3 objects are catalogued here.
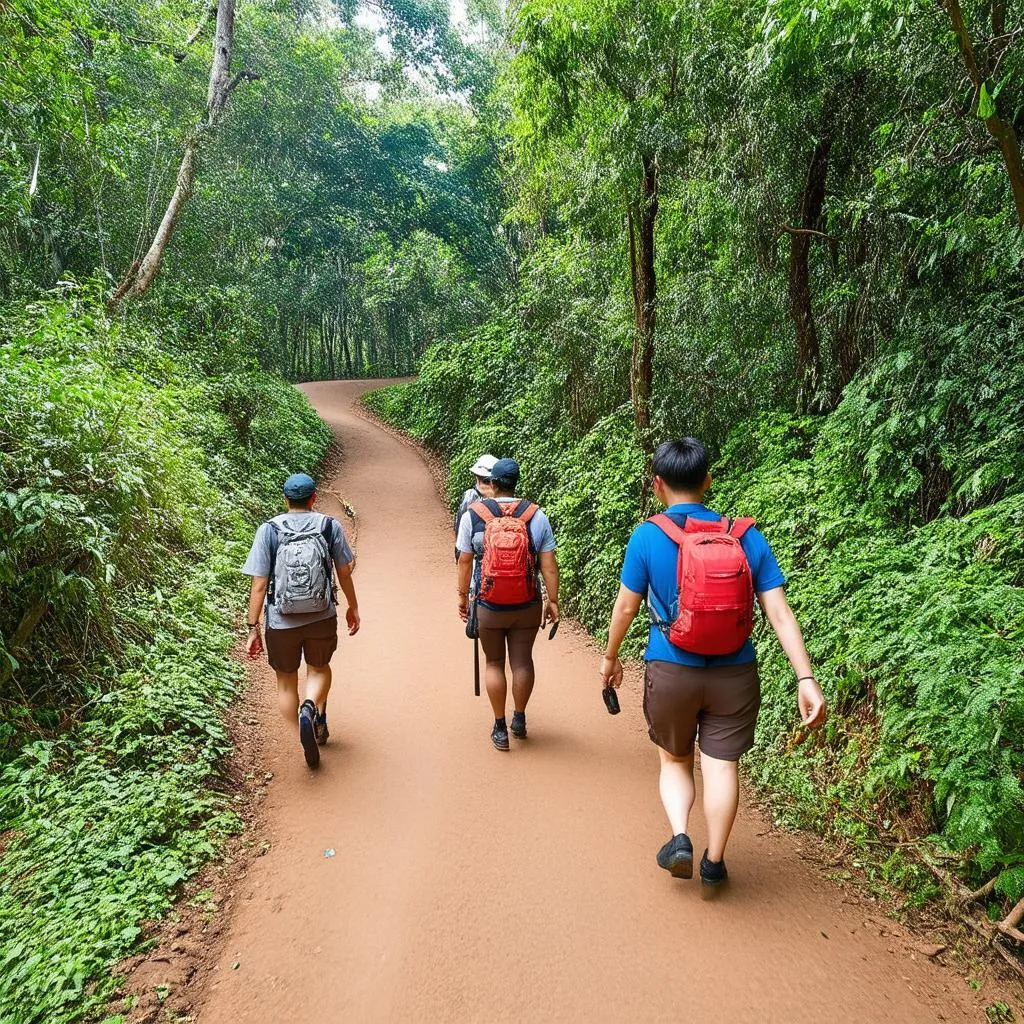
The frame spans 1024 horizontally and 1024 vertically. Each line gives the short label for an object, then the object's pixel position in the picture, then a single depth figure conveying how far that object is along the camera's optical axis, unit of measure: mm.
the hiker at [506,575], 4113
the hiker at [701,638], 2645
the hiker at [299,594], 4039
